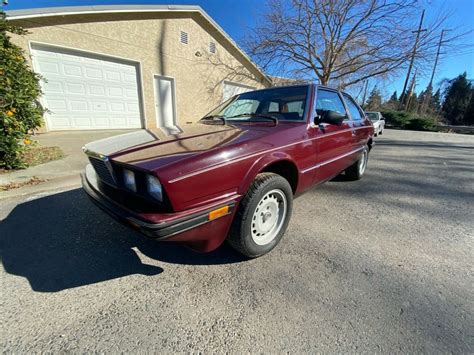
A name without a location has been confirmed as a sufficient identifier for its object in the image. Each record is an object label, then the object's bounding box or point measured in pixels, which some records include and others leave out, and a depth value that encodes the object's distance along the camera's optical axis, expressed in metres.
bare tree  11.54
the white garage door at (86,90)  7.51
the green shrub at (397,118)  22.43
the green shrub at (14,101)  3.69
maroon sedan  1.51
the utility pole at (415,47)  11.23
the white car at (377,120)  12.17
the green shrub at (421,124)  20.80
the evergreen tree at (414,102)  40.75
